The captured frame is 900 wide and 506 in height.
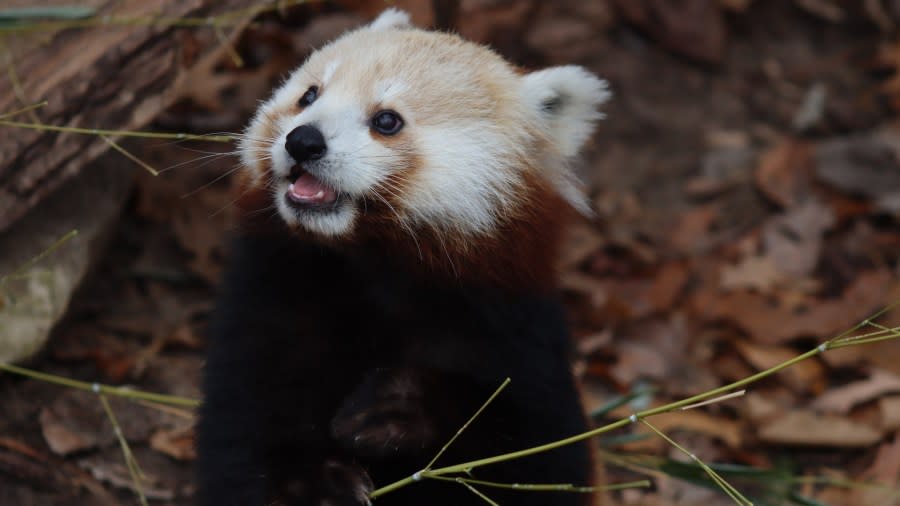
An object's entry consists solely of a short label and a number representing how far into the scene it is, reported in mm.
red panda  6250
